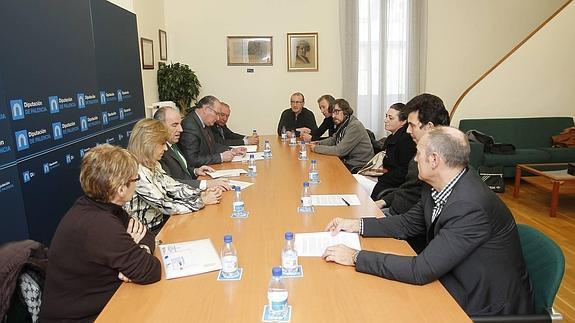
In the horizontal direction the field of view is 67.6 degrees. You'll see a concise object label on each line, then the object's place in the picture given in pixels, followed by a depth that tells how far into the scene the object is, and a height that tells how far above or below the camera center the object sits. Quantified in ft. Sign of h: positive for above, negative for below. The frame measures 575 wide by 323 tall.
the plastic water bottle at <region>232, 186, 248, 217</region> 8.11 -2.27
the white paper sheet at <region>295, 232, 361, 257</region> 6.23 -2.34
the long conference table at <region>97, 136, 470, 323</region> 4.60 -2.39
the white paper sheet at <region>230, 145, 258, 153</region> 15.80 -2.24
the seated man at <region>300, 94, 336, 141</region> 19.34 -1.70
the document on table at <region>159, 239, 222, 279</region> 5.68 -2.35
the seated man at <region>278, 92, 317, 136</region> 20.81 -1.54
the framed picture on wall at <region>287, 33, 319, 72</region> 24.16 +1.95
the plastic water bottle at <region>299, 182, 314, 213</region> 8.20 -2.28
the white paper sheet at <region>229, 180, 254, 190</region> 10.40 -2.33
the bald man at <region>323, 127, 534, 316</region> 5.29 -2.08
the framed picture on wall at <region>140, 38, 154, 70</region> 20.04 +1.83
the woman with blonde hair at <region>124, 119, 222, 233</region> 8.20 -1.92
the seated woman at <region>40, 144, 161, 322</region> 5.23 -2.00
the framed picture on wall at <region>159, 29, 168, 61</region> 22.81 +2.45
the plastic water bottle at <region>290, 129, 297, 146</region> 17.38 -2.18
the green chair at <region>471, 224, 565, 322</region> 5.28 -2.50
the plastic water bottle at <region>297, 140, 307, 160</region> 14.22 -2.25
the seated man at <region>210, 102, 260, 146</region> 17.89 -2.02
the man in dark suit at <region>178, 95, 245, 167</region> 13.69 -1.54
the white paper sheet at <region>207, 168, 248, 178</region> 11.89 -2.33
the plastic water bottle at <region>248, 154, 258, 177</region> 11.72 -2.24
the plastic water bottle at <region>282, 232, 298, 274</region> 5.58 -2.24
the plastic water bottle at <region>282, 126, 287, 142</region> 18.75 -2.07
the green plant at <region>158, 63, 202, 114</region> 22.08 +0.35
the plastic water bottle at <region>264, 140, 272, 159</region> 14.47 -2.19
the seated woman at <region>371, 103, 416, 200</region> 10.68 -1.78
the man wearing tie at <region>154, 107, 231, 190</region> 10.40 -1.78
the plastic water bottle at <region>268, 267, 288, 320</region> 4.56 -2.28
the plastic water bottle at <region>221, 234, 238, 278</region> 5.55 -2.24
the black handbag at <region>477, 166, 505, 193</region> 18.94 -4.12
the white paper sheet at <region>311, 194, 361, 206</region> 8.70 -2.33
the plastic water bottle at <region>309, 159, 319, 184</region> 10.66 -2.25
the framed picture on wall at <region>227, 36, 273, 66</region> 24.07 +2.11
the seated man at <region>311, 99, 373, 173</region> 15.06 -2.01
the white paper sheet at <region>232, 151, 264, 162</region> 14.34 -2.31
